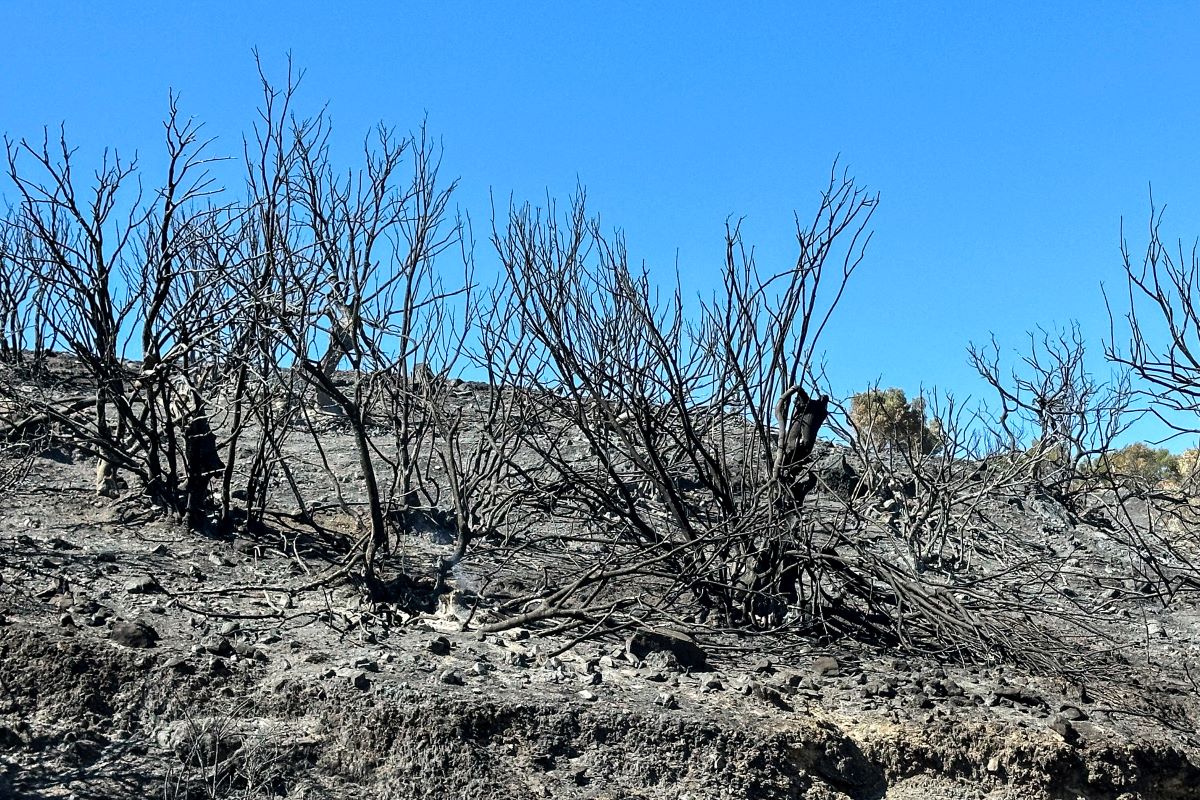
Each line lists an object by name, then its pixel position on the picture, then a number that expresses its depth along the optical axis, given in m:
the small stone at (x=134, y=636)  6.17
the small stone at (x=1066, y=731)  6.05
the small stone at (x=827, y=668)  6.71
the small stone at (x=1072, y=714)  6.30
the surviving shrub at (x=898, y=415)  15.09
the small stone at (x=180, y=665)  6.01
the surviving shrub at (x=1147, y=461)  17.64
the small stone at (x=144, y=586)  6.88
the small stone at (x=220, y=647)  6.18
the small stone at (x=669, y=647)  6.67
